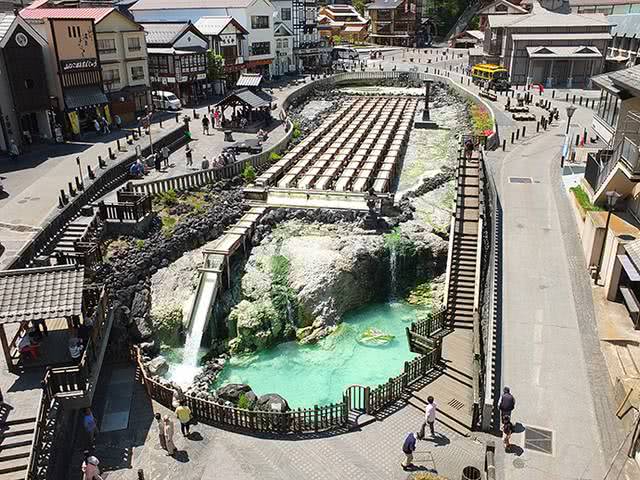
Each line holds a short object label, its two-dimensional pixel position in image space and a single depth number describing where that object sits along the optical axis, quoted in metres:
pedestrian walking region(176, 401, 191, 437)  18.08
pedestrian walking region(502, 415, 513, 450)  16.78
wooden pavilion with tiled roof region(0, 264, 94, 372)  17.44
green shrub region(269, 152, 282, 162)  42.53
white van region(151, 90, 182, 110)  57.16
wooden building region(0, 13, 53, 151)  39.81
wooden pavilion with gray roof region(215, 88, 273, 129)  48.81
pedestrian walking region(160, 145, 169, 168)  38.88
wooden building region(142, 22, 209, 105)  60.25
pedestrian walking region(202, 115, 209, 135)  48.81
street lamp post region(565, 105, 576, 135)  39.43
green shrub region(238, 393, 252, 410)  20.05
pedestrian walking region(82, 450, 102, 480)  15.85
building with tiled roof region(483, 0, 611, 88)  69.88
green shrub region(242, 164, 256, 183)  38.23
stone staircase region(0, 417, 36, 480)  15.09
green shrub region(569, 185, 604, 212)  28.52
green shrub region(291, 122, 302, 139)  50.32
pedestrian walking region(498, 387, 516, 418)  17.33
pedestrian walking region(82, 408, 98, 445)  18.17
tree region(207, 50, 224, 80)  65.25
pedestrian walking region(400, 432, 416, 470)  16.44
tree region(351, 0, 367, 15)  144.50
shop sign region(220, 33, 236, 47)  69.50
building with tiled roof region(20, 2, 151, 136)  44.34
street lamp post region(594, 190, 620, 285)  24.04
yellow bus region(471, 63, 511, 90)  67.69
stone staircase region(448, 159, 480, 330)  24.94
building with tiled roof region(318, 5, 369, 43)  125.81
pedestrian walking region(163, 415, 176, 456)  17.58
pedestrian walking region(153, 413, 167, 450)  17.71
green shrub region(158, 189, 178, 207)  32.94
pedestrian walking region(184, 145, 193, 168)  38.81
